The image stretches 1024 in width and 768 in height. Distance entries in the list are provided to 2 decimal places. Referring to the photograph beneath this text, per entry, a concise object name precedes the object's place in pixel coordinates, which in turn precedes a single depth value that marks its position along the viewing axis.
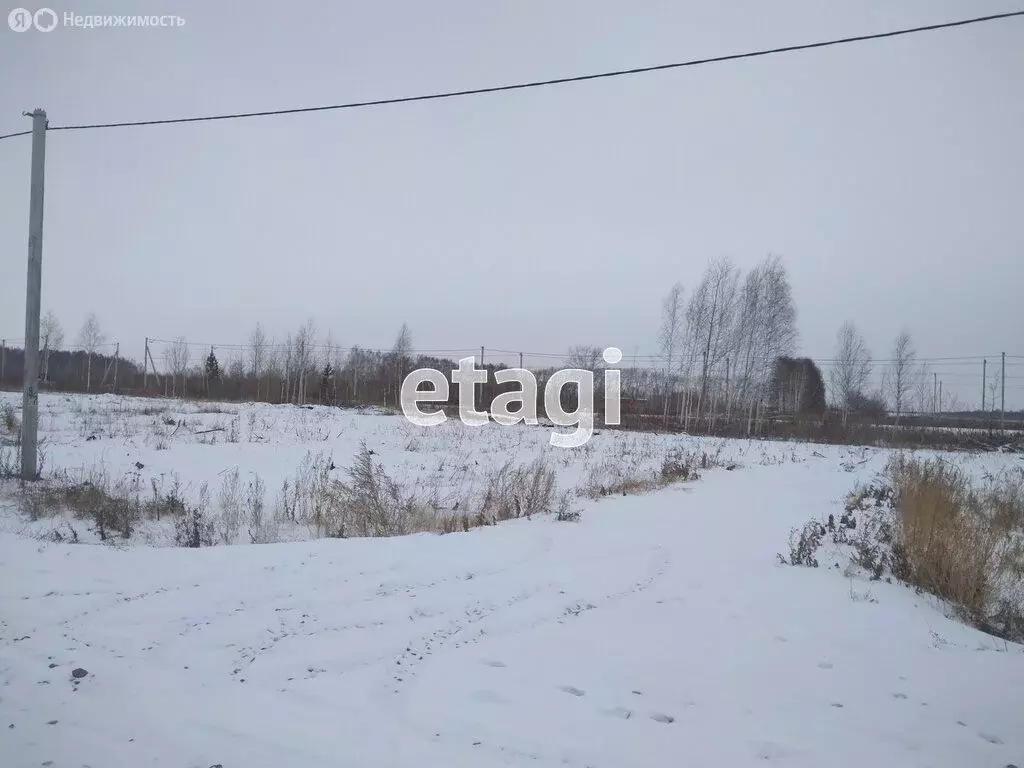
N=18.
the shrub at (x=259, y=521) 5.59
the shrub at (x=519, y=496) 6.78
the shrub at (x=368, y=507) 5.88
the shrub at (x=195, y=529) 5.14
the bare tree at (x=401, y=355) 34.90
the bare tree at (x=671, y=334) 28.07
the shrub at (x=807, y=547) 5.01
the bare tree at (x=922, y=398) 29.28
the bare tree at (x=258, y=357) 37.72
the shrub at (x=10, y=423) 11.53
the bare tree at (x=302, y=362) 33.08
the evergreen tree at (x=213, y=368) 36.19
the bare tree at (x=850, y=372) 32.53
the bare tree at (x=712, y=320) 26.33
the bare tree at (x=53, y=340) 34.51
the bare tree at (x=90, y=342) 34.04
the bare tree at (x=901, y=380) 29.50
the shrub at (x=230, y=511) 5.62
